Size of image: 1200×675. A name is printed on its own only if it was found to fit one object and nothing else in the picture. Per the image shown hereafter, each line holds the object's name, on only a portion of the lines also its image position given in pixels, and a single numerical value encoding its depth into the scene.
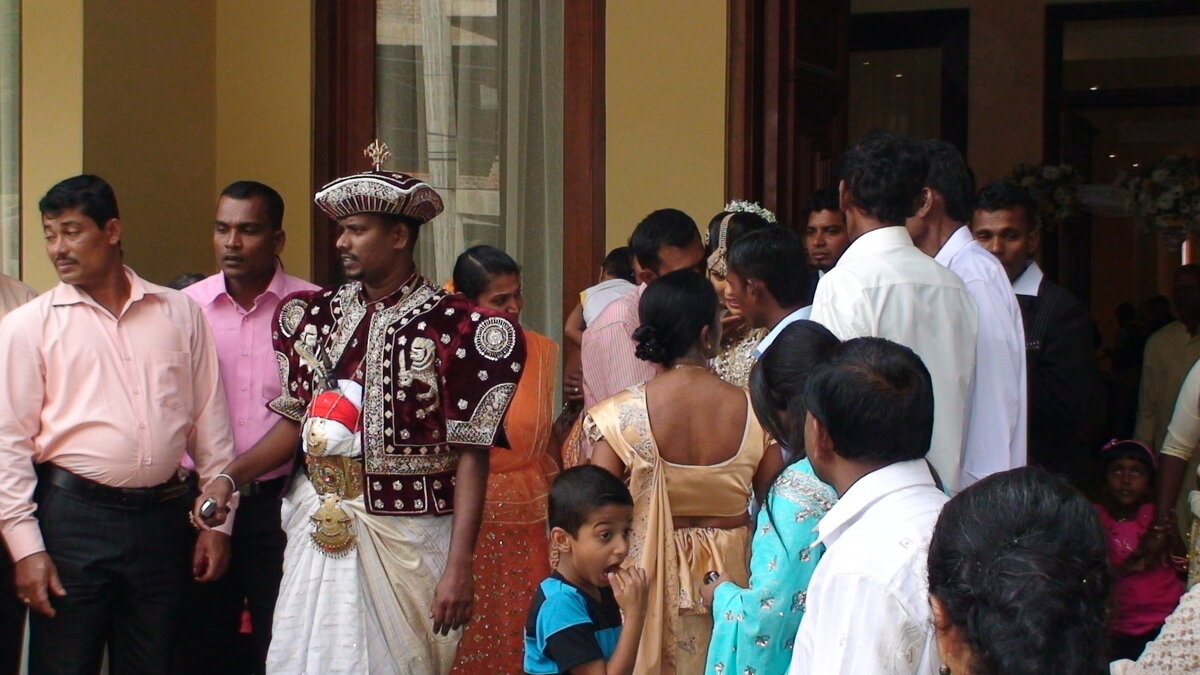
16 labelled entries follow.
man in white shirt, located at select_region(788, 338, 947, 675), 2.04
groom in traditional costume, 3.79
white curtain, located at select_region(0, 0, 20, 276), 5.70
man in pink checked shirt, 4.76
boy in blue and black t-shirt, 3.21
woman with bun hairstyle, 3.65
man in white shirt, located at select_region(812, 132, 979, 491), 3.27
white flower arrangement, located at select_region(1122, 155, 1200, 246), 9.09
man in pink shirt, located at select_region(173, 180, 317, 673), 4.43
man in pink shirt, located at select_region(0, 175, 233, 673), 3.97
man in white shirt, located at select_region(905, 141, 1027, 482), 3.54
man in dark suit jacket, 4.65
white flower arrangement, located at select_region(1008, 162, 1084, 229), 9.49
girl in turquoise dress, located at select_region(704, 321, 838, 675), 2.71
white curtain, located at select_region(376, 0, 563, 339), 6.47
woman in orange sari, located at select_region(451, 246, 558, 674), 4.37
